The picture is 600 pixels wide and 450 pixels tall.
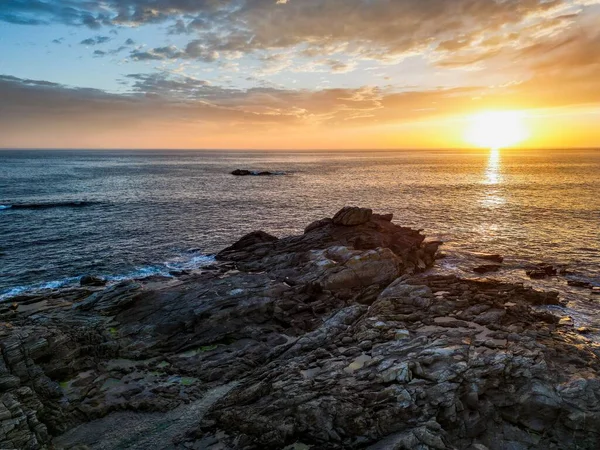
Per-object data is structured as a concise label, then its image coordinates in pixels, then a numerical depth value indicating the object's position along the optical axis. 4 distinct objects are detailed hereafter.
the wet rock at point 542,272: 38.41
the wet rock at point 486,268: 40.70
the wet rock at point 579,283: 35.38
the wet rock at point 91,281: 37.66
